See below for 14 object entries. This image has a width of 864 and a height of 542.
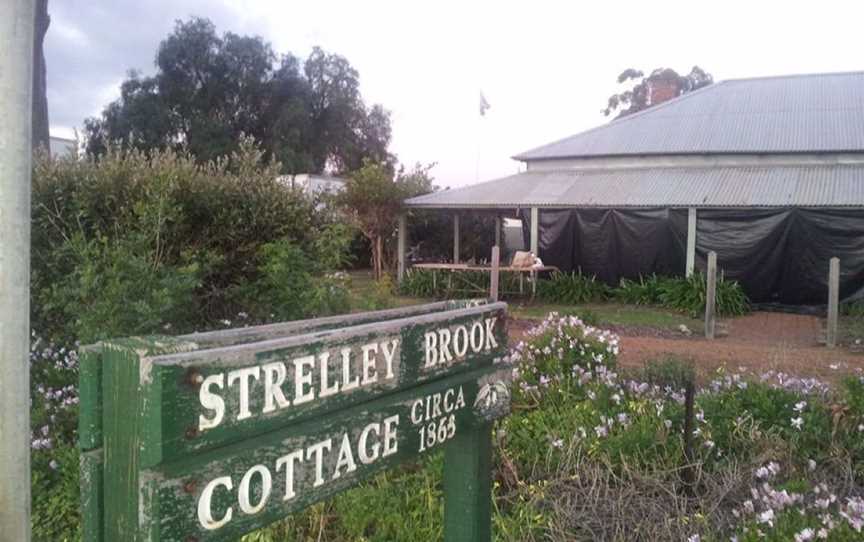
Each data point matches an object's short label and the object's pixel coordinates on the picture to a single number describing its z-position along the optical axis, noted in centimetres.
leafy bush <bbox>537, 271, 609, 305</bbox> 1565
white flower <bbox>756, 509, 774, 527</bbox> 300
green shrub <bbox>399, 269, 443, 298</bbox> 1662
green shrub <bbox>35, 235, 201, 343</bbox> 517
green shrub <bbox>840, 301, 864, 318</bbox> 1300
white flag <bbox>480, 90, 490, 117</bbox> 2564
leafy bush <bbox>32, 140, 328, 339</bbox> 603
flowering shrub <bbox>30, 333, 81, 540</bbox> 367
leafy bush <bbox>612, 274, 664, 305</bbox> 1488
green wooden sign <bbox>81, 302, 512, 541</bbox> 149
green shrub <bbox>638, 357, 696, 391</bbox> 507
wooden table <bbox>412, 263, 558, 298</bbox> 1523
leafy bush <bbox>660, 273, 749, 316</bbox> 1373
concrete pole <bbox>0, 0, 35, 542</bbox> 217
